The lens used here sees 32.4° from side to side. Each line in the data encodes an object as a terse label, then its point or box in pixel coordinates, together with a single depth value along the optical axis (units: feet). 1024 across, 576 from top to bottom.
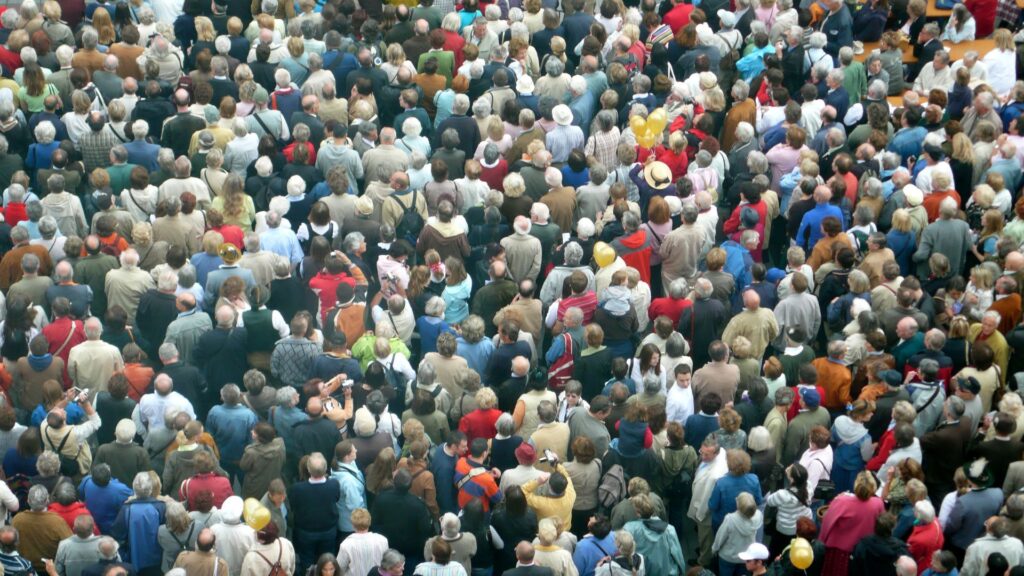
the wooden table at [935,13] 85.10
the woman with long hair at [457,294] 61.93
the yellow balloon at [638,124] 70.08
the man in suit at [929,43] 78.69
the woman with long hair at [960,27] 81.61
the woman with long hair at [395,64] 74.13
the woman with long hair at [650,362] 57.67
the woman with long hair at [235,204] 65.00
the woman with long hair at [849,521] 52.80
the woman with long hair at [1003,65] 77.10
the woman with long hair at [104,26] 76.38
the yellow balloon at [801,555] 51.44
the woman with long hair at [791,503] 53.47
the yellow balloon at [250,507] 52.16
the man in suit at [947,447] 56.65
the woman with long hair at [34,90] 72.69
